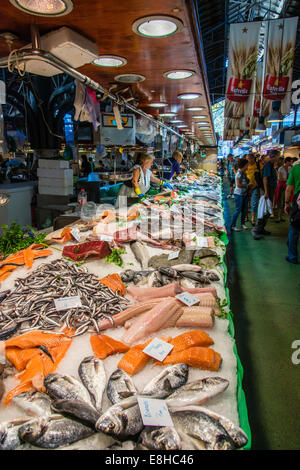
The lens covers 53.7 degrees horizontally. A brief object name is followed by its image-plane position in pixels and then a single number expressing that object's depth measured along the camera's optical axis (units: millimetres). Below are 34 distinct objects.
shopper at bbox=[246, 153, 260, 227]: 8854
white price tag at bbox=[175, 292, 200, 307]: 2359
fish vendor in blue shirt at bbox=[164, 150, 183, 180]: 10492
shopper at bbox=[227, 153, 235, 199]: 18047
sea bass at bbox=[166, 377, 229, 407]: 1438
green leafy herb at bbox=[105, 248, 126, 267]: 3221
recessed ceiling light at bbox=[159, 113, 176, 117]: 8695
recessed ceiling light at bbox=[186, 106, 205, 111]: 7778
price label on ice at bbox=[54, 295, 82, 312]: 2260
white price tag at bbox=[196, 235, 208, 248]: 3731
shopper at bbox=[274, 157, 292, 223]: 10734
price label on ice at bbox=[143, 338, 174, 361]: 1767
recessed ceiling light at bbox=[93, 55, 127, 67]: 3649
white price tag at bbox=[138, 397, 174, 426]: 1290
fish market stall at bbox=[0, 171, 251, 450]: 1275
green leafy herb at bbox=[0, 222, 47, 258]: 3570
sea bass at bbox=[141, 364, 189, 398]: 1502
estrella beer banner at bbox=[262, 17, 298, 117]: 7668
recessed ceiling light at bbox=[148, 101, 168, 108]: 6821
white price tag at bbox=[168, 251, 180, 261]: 3309
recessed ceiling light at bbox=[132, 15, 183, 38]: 2561
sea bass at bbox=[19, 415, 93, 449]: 1229
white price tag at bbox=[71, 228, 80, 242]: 3791
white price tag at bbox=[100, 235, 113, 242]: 3699
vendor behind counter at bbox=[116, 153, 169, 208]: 6695
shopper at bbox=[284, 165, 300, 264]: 5832
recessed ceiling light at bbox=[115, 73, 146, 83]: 4559
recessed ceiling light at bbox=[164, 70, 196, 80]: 4285
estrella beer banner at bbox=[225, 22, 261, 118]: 7285
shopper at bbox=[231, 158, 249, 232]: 8781
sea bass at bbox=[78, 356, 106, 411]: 1483
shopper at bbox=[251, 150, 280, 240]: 7938
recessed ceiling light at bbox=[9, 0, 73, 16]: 2213
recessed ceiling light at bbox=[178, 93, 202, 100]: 6000
